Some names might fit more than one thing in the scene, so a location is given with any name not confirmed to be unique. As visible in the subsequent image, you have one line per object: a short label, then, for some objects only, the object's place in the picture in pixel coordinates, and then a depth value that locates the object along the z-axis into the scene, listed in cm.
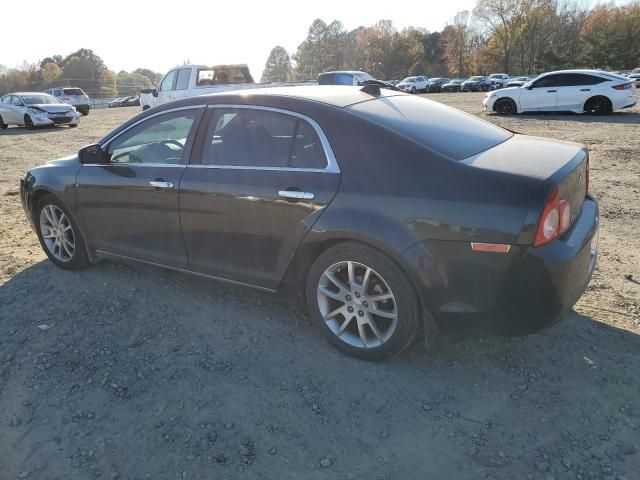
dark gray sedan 272
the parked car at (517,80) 4148
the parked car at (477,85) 5081
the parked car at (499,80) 4903
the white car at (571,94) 1559
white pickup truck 1452
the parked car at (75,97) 3083
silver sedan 1967
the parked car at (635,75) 4205
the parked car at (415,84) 5148
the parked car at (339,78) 1995
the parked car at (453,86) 5324
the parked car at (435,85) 5560
